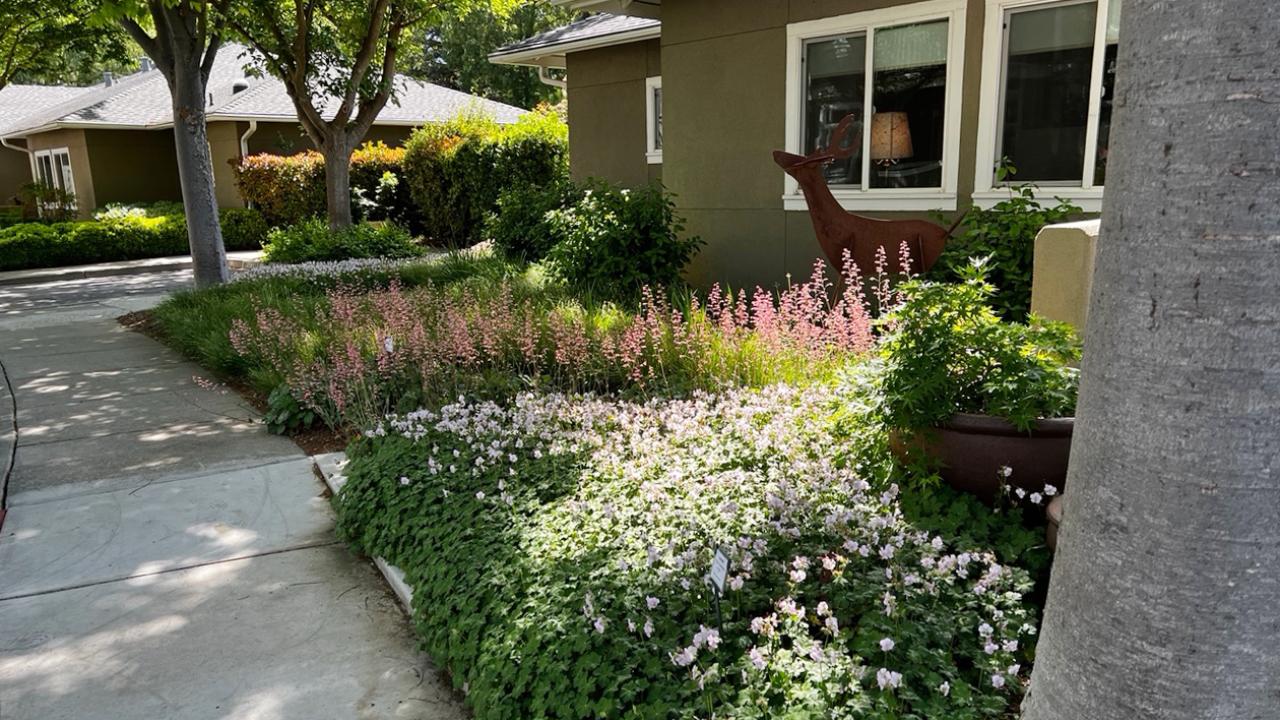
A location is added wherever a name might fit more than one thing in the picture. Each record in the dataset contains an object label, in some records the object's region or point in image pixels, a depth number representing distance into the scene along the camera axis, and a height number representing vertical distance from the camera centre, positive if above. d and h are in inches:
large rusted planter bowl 131.9 -42.1
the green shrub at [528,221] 436.5 -21.2
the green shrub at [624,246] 338.6 -26.0
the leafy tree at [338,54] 545.0 +82.7
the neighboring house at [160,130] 903.7 +60.7
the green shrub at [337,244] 564.7 -39.4
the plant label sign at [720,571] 100.9 -44.6
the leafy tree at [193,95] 457.1 +47.0
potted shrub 132.6 -33.1
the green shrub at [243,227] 826.8 -39.1
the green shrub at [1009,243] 252.8 -20.7
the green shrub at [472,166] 686.5 +11.7
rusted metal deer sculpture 261.9 -16.0
